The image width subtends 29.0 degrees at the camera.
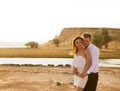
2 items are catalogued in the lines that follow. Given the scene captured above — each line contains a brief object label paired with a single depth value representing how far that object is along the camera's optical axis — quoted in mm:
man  5064
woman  4897
